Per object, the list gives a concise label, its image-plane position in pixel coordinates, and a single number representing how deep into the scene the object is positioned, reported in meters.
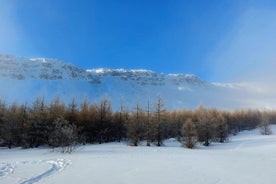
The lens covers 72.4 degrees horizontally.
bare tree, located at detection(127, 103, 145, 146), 28.82
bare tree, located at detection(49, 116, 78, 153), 19.55
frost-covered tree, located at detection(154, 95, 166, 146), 29.81
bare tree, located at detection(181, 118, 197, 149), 27.41
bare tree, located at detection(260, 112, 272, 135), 49.32
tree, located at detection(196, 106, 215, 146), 32.99
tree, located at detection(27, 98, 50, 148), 27.95
